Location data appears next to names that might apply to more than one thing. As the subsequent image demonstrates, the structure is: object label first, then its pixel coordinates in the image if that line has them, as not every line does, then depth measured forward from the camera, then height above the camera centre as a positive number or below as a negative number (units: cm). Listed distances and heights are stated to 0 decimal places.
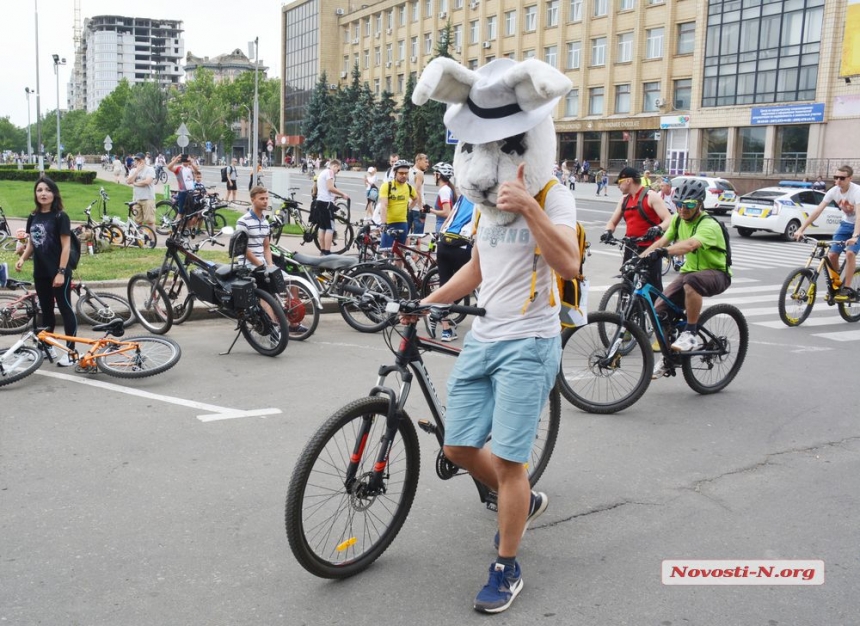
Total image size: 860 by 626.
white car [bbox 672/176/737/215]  3400 -45
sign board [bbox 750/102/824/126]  4684 +389
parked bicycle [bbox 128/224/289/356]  842 -122
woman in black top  761 -70
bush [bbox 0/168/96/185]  4259 -51
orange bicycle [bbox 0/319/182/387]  709 -154
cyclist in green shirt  698 -57
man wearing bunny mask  354 -43
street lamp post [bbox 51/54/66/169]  6575 +770
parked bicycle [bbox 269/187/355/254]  1800 -118
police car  2400 -75
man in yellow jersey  1270 -37
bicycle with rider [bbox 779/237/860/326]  1053 -124
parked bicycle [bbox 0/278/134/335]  827 -141
